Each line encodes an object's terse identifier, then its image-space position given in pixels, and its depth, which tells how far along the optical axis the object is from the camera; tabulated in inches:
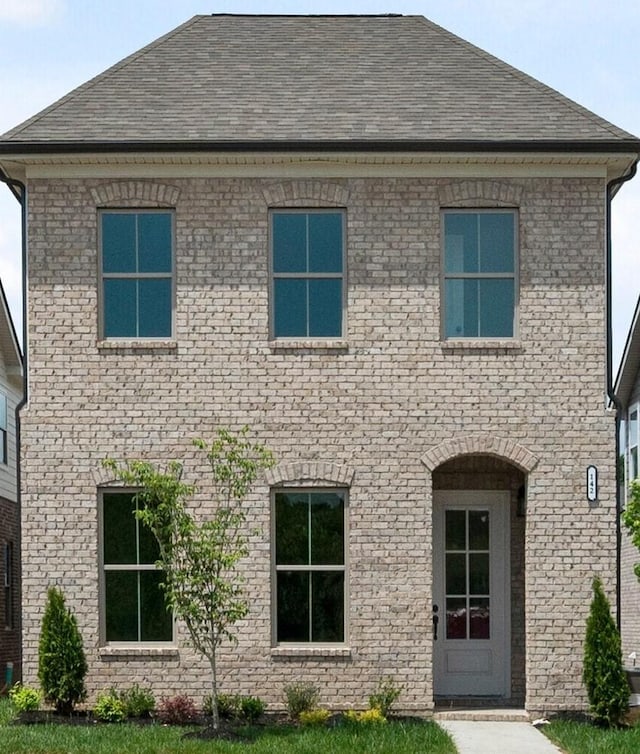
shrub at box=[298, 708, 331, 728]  590.6
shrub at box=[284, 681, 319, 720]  610.9
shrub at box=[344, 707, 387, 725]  589.6
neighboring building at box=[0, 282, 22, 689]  1020.5
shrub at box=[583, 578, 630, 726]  596.4
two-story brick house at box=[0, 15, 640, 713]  626.2
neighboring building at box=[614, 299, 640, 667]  1039.0
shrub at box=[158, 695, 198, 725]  599.8
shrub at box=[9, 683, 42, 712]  611.8
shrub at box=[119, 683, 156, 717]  613.0
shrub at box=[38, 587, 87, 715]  610.2
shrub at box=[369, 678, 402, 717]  612.7
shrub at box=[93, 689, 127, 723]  604.4
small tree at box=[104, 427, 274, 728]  572.1
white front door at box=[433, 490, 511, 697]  685.3
